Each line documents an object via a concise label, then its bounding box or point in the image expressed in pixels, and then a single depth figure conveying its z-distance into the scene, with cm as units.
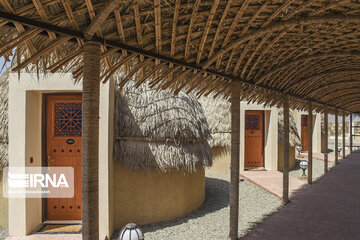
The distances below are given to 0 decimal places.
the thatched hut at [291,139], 1103
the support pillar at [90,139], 210
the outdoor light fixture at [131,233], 301
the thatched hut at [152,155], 545
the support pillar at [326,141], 932
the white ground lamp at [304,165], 877
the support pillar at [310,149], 752
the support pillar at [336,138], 1112
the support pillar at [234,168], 403
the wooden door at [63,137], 527
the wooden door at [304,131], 1661
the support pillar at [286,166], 577
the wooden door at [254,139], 1090
